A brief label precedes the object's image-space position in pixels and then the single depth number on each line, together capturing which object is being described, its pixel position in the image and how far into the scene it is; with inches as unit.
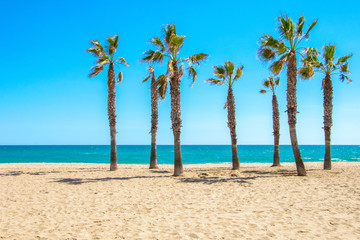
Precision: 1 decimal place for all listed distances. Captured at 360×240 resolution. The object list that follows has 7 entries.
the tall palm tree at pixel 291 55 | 628.1
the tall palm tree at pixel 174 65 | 627.5
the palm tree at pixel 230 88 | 794.8
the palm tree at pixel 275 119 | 912.9
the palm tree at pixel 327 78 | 759.7
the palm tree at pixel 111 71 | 802.2
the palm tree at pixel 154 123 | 869.8
